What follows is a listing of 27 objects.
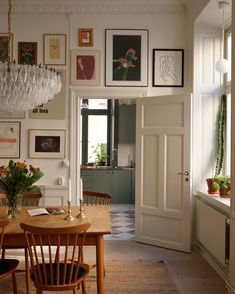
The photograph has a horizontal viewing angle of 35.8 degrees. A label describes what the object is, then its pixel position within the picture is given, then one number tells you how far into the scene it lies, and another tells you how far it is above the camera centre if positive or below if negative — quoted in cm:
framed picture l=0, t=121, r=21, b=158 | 528 +11
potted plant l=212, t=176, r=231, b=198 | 434 -46
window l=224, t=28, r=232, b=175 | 489 +64
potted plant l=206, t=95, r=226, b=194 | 487 +14
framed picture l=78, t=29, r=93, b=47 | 529 +156
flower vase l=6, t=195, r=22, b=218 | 324 -53
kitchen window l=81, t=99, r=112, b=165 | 910 +48
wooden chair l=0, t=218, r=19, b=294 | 266 -96
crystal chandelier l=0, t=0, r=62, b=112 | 314 +54
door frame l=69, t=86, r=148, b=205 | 530 +65
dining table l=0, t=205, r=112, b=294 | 284 -65
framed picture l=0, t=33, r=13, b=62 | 527 +145
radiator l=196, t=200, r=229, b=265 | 375 -97
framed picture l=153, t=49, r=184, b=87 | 529 +116
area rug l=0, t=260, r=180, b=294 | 352 -139
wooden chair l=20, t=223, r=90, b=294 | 252 -92
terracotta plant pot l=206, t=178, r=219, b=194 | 450 -52
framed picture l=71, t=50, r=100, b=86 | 529 +115
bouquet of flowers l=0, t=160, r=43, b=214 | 320 -30
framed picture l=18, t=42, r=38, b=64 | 526 +137
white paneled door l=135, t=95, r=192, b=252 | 482 -35
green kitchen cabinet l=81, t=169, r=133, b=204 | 834 -78
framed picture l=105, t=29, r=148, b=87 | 529 +133
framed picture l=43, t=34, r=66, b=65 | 527 +142
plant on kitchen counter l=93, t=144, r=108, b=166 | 889 -22
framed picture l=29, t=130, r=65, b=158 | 529 +4
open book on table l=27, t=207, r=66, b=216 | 341 -63
